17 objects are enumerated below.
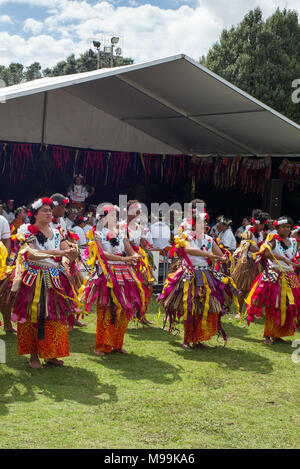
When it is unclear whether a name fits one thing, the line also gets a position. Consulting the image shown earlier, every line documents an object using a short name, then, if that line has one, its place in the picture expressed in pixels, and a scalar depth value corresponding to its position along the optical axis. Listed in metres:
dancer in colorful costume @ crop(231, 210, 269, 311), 8.03
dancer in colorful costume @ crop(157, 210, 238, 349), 6.17
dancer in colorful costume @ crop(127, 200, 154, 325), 6.15
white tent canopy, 11.05
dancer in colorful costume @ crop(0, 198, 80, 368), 5.14
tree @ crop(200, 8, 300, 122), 23.92
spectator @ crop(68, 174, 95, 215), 14.17
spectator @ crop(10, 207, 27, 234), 8.96
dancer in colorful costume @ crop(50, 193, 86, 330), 5.67
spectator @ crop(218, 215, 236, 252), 10.18
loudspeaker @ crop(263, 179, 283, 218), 14.03
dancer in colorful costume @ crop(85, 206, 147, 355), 5.80
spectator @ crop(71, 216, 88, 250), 9.64
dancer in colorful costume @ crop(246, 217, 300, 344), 6.60
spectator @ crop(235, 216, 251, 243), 12.03
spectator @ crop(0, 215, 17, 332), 6.30
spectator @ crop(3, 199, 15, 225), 12.97
